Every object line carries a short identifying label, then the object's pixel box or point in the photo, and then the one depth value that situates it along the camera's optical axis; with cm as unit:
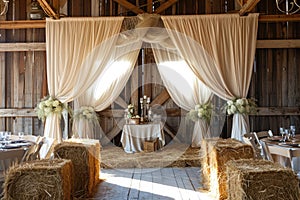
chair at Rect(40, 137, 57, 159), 544
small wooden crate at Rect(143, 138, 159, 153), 802
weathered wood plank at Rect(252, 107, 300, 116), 857
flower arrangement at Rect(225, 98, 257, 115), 759
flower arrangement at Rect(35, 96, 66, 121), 754
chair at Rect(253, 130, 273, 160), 482
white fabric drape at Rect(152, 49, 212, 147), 865
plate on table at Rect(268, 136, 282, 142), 529
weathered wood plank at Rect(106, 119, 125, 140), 908
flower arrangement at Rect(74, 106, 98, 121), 827
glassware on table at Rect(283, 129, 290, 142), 527
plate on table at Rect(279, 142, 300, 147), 470
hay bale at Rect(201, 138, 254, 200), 479
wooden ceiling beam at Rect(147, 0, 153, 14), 857
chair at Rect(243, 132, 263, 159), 504
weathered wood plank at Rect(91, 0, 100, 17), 875
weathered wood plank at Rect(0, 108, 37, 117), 864
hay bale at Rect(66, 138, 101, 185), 557
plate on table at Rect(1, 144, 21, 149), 480
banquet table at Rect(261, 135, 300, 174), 432
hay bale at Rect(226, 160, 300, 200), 310
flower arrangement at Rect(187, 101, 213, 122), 848
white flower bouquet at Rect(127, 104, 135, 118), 853
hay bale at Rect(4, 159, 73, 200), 342
